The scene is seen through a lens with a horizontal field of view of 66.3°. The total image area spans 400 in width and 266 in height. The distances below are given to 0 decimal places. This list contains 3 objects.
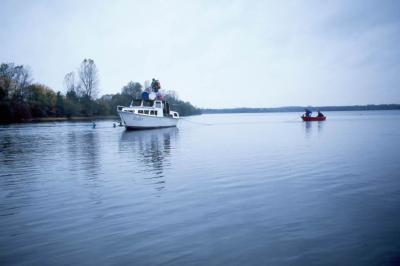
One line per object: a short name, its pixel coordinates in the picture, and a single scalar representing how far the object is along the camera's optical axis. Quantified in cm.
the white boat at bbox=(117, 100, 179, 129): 4603
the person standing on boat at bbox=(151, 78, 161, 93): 5184
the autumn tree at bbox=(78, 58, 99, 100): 10838
